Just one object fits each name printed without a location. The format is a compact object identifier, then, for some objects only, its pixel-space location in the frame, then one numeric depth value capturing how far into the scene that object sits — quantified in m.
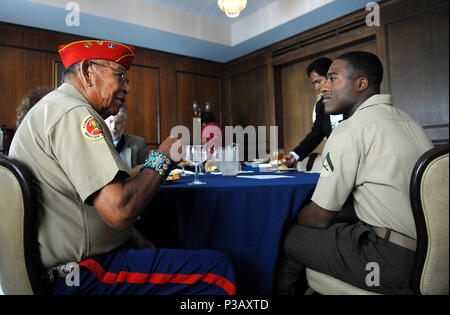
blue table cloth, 1.18
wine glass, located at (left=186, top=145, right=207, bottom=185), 1.35
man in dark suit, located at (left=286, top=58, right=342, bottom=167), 2.71
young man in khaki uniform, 1.02
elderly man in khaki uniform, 0.85
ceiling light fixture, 3.60
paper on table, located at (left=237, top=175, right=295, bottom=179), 1.64
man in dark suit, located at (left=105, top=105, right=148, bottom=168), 2.76
